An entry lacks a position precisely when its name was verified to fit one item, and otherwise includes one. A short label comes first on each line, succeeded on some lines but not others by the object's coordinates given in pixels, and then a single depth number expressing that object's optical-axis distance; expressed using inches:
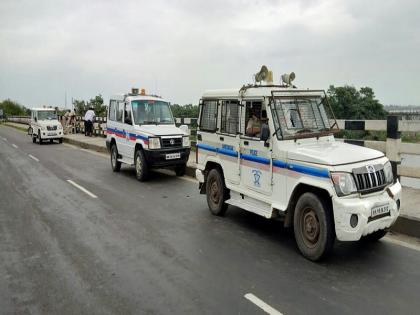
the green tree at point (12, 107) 4586.6
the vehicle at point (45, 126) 1022.4
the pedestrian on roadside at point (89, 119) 1071.6
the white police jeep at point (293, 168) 203.8
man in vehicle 263.2
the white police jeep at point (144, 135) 460.8
